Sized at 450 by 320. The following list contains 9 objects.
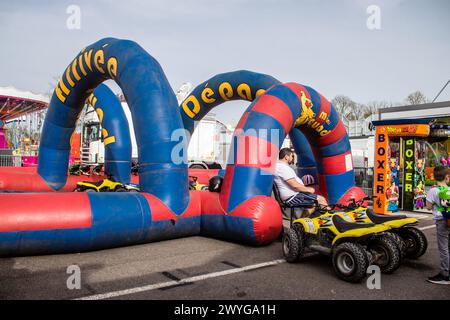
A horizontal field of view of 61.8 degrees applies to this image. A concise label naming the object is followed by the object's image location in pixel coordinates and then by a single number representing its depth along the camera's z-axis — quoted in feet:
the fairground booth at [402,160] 33.45
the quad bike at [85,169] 48.83
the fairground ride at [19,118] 69.46
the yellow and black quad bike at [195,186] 36.73
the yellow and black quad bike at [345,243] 13.62
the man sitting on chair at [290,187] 19.84
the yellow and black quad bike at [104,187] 32.30
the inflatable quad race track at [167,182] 17.15
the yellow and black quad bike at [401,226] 15.05
